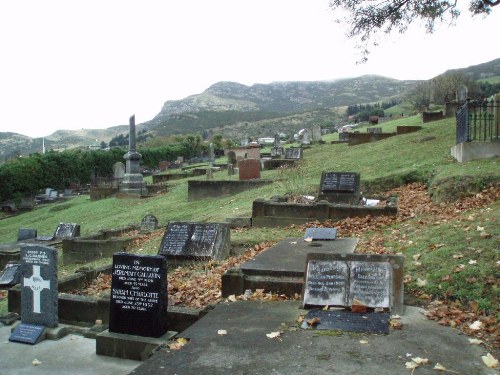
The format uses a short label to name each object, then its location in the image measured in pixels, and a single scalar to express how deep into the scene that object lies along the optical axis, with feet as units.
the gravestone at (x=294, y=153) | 91.89
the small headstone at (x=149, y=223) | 47.73
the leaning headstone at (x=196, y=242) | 31.32
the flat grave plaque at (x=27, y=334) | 20.62
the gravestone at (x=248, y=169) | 68.64
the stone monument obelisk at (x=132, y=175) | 87.86
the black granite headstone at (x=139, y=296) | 18.98
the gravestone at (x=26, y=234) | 54.29
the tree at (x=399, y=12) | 42.34
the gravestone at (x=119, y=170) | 106.93
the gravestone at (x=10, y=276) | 34.40
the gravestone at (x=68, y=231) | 51.39
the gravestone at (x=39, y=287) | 21.65
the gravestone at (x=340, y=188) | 43.57
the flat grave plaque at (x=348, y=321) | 16.19
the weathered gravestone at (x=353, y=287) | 17.06
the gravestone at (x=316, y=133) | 145.28
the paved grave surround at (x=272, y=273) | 21.25
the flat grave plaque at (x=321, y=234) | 28.84
